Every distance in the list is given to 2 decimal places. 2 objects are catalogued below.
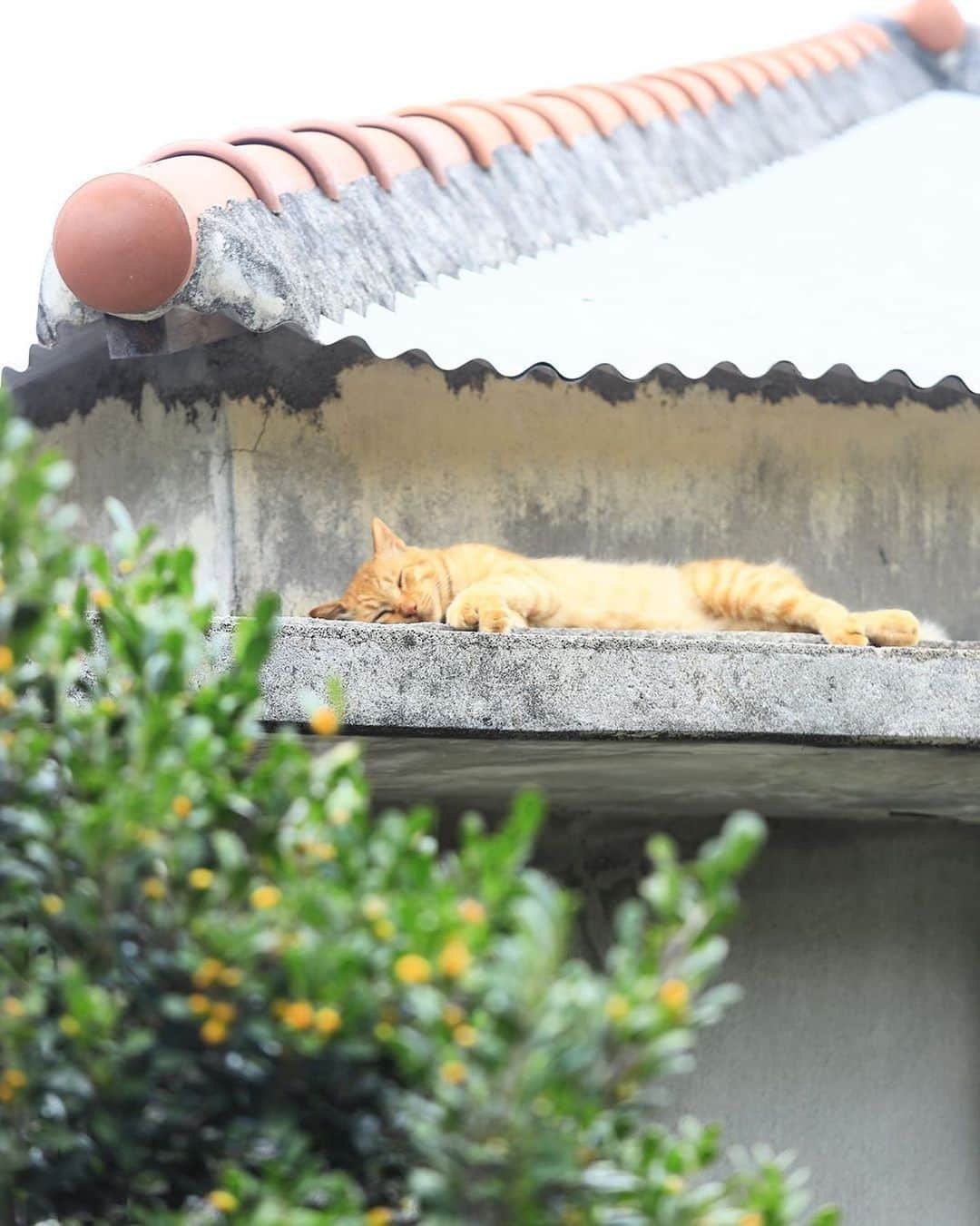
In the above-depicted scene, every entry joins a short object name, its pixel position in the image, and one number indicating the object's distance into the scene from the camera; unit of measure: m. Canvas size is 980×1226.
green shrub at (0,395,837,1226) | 3.50
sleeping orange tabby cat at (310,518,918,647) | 8.69
